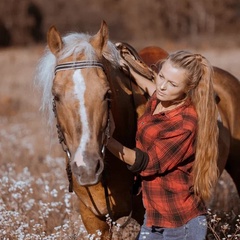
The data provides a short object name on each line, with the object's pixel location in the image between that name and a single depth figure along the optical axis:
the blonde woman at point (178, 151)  3.50
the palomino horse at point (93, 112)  3.08
